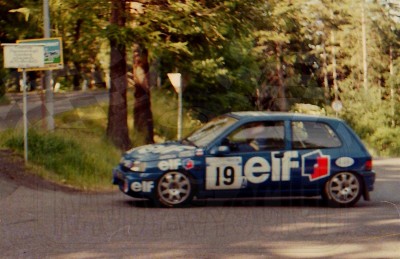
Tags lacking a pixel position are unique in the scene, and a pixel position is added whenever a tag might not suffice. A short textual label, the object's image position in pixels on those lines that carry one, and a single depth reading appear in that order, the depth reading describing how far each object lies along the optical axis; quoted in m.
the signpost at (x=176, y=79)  19.66
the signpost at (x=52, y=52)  17.92
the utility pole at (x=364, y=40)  60.81
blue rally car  11.40
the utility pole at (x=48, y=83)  19.25
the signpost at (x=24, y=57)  16.09
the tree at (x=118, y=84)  19.67
